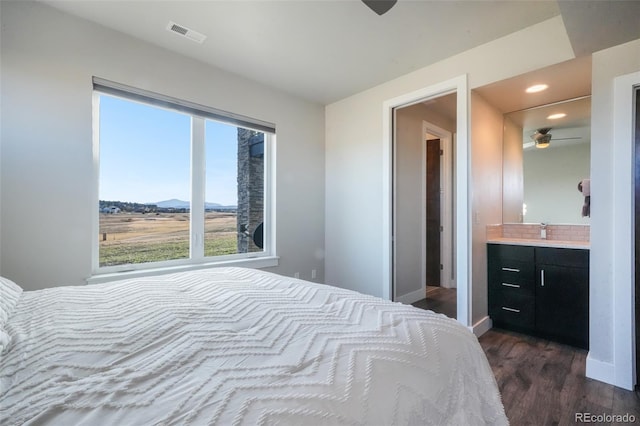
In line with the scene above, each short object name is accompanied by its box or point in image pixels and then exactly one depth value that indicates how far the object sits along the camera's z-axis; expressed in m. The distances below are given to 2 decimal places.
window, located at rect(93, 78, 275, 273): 2.39
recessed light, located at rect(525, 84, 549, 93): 2.50
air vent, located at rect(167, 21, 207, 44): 2.22
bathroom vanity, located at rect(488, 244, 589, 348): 2.37
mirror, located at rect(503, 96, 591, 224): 2.72
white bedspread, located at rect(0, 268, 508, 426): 0.56
